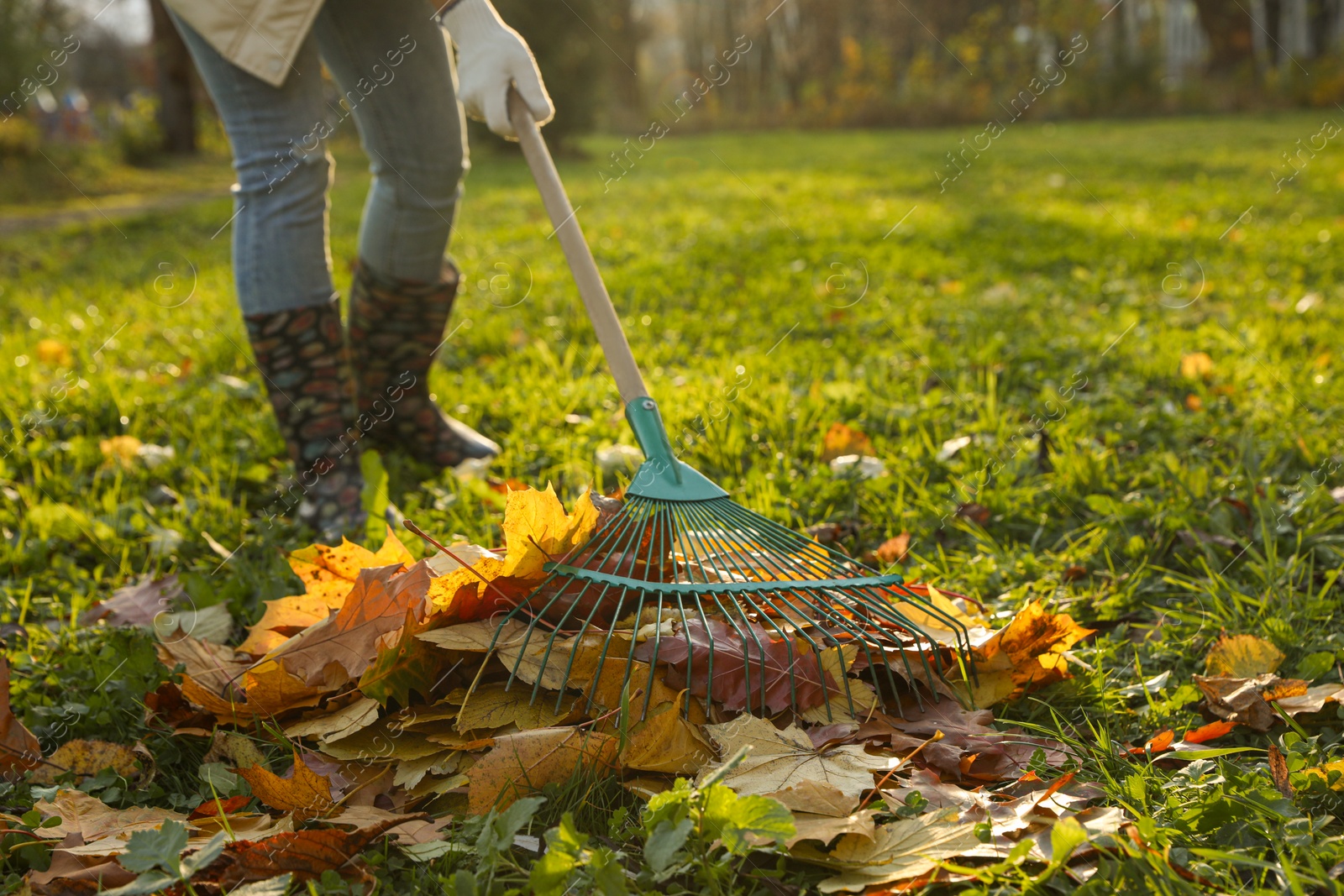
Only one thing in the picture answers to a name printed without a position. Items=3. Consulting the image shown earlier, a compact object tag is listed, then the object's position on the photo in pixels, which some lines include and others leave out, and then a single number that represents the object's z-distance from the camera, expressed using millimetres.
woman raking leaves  1777
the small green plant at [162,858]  971
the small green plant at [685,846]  978
